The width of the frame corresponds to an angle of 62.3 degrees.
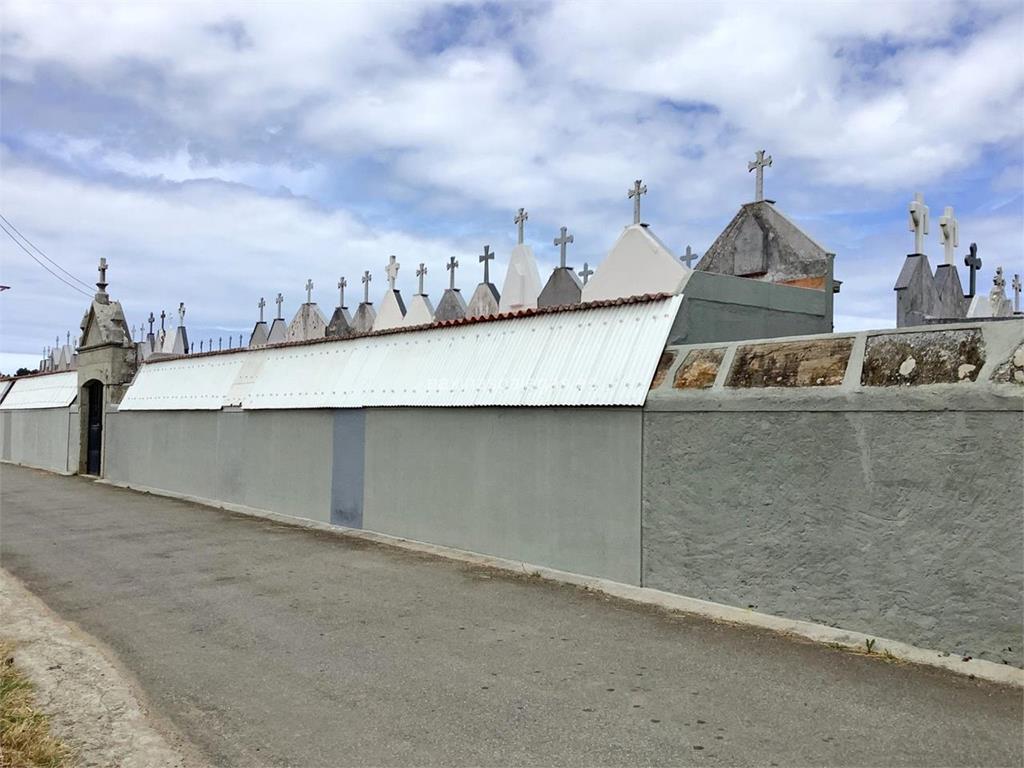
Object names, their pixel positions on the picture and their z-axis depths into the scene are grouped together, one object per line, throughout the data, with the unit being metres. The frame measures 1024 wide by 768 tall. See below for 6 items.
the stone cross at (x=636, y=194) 18.38
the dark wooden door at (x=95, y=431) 26.34
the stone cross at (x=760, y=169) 16.16
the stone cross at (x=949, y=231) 20.14
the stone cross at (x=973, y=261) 21.08
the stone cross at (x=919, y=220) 18.91
